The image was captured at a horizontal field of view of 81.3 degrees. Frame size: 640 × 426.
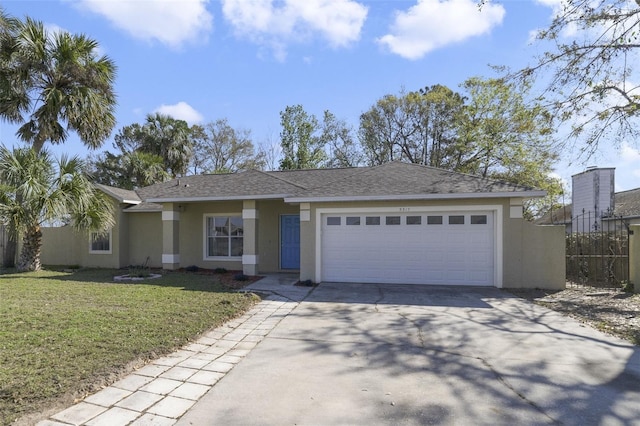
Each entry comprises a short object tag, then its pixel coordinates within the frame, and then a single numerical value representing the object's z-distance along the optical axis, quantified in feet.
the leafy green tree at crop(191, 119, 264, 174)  107.14
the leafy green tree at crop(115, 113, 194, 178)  81.56
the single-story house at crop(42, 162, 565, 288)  32.45
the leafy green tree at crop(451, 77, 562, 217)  67.82
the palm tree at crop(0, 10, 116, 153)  40.06
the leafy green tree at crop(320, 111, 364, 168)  93.76
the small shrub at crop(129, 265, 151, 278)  38.01
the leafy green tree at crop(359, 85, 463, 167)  82.79
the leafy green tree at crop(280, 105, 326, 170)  91.50
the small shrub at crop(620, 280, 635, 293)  31.53
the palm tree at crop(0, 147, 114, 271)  37.14
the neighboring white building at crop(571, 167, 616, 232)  59.82
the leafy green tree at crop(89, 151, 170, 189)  76.23
